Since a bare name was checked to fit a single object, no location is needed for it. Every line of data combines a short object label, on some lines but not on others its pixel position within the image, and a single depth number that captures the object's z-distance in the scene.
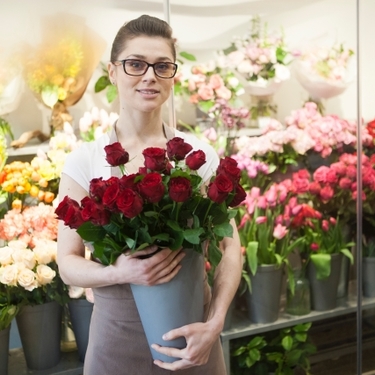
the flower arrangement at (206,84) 2.23
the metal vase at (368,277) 2.53
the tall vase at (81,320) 1.96
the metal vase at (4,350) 1.86
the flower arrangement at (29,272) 1.80
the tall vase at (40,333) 1.92
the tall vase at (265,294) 2.25
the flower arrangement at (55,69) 1.95
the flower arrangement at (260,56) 2.30
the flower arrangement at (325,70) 2.40
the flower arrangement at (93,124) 2.02
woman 1.34
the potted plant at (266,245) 2.23
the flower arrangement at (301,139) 2.33
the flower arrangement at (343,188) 2.40
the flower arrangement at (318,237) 2.34
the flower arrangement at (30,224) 1.88
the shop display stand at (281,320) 2.25
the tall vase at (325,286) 2.39
